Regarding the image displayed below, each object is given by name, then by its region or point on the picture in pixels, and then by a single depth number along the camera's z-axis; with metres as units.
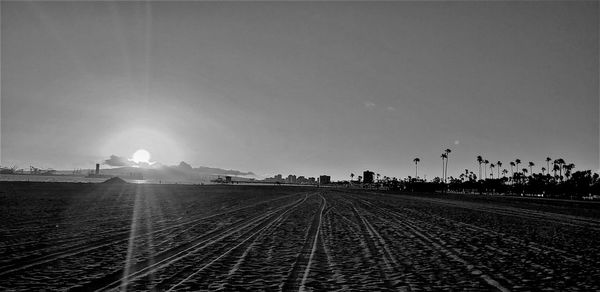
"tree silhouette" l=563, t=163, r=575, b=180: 176.43
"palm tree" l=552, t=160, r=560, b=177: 192.35
